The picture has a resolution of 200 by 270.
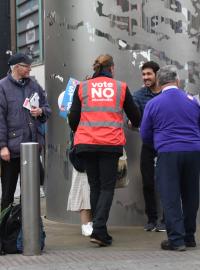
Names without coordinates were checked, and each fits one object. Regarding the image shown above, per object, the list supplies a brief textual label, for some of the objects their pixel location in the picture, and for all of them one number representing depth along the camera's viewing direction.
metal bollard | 10.23
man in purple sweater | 10.51
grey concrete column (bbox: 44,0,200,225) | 13.09
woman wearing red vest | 10.88
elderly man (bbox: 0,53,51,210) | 11.01
